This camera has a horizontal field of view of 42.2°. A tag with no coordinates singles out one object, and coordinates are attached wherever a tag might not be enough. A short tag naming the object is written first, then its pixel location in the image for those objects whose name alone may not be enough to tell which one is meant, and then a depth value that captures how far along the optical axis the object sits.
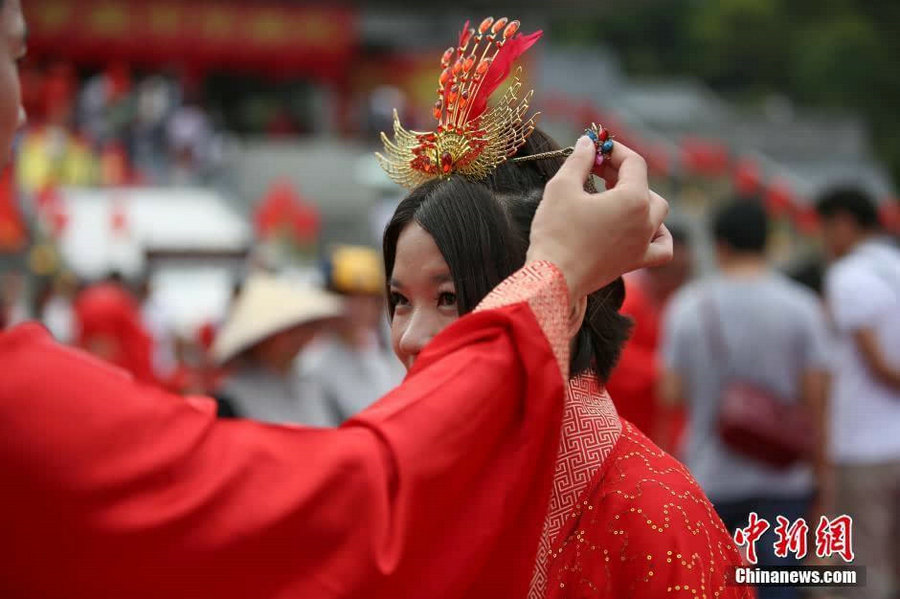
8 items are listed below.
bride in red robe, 1.58
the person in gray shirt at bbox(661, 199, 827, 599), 4.05
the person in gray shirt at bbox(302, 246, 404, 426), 4.68
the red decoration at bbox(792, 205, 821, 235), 14.58
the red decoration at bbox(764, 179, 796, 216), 14.97
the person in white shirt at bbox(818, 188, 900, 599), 4.45
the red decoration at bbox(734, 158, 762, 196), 15.40
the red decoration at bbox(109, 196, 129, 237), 15.48
